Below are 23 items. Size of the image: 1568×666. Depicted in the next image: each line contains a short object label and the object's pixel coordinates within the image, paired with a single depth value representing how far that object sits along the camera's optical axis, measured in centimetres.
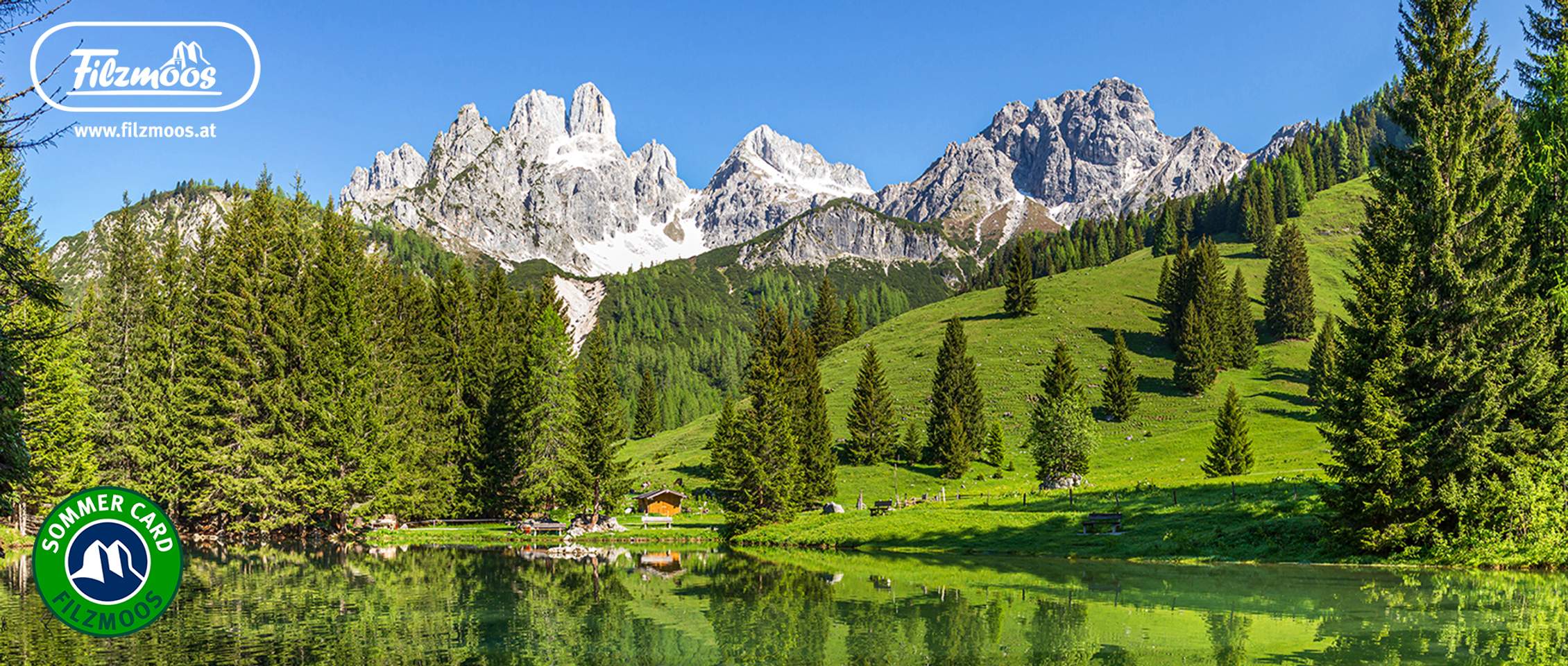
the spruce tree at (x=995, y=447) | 9562
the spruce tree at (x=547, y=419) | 7094
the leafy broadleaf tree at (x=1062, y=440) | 7679
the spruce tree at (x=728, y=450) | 6131
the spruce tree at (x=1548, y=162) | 3166
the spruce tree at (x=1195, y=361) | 11631
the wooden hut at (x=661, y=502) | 8356
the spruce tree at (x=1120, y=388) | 10831
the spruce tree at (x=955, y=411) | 9194
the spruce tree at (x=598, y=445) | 7106
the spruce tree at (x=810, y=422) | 7338
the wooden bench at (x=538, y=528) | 6531
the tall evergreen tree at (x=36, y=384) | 2098
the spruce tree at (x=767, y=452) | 6138
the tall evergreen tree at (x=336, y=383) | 6222
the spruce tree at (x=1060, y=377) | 9056
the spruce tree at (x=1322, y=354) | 10600
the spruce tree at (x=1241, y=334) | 12588
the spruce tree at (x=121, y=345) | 6184
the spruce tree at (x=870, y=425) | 9556
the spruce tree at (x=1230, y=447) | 7122
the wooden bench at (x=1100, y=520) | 4756
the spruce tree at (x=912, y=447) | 9688
